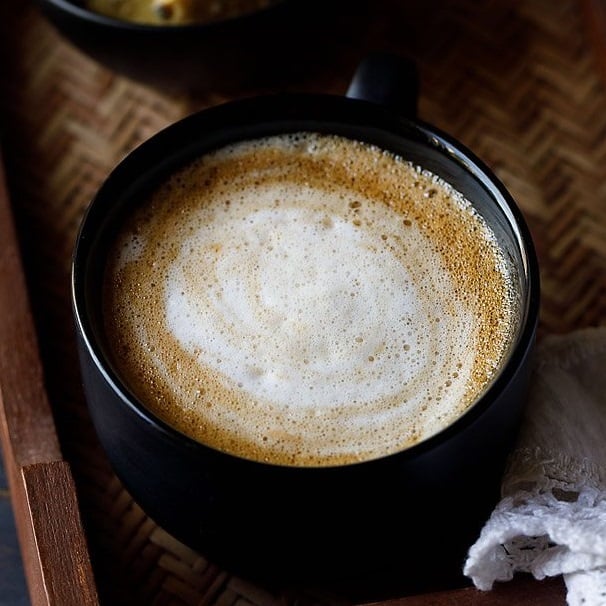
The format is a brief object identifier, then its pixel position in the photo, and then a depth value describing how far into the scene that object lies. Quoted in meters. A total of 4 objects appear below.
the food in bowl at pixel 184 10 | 0.49
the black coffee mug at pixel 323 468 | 0.35
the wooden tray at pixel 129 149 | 0.40
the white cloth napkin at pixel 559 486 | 0.37
